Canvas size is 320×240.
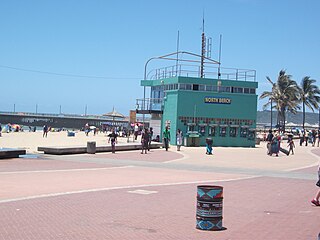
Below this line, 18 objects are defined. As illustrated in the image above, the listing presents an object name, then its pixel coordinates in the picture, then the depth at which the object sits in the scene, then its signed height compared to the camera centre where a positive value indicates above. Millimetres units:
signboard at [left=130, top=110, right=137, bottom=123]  39406 +1350
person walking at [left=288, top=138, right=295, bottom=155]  35197 -411
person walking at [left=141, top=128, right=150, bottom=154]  30016 -413
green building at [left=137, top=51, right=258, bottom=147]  41219 +2074
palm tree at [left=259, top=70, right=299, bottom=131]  75612 +6528
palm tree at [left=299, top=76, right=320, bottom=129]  81750 +7260
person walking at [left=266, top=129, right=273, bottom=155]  33000 -250
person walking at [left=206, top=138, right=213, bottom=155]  30734 -514
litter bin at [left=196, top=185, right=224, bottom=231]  8758 -1209
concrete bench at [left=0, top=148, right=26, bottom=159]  23375 -1144
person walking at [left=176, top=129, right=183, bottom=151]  34162 -386
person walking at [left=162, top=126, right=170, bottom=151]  32759 -276
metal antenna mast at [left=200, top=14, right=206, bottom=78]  50097 +8589
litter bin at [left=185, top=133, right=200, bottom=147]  40031 -404
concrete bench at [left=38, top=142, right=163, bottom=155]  26906 -1017
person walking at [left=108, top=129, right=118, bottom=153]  29670 -736
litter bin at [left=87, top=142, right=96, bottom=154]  28328 -880
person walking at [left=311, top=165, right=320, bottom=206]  12086 -1424
